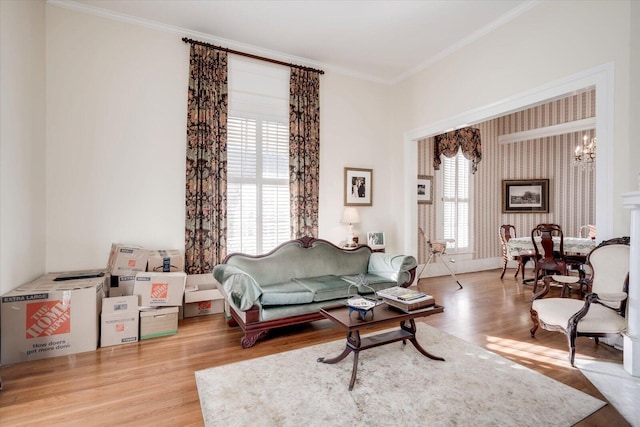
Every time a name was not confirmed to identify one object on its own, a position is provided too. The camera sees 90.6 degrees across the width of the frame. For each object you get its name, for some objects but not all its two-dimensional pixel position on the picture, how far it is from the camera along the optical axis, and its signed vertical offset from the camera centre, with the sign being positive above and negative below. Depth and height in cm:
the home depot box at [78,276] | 340 -72
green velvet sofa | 331 -87
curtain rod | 438 +236
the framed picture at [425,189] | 669 +49
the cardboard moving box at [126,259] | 366 -56
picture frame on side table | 555 -49
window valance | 678 +148
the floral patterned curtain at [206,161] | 436 +71
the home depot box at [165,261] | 382 -61
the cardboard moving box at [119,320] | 325 -114
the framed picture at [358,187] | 561 +46
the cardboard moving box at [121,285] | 361 -85
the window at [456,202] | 704 +24
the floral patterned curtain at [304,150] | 505 +100
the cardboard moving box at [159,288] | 346 -86
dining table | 535 -60
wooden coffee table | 252 -90
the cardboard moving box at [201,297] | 406 -111
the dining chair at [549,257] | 525 -76
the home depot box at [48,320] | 288 -103
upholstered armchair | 285 -91
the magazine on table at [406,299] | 275 -78
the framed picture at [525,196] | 762 +40
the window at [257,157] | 472 +84
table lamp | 530 -10
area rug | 212 -137
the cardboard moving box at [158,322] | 344 -122
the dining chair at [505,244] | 641 -70
